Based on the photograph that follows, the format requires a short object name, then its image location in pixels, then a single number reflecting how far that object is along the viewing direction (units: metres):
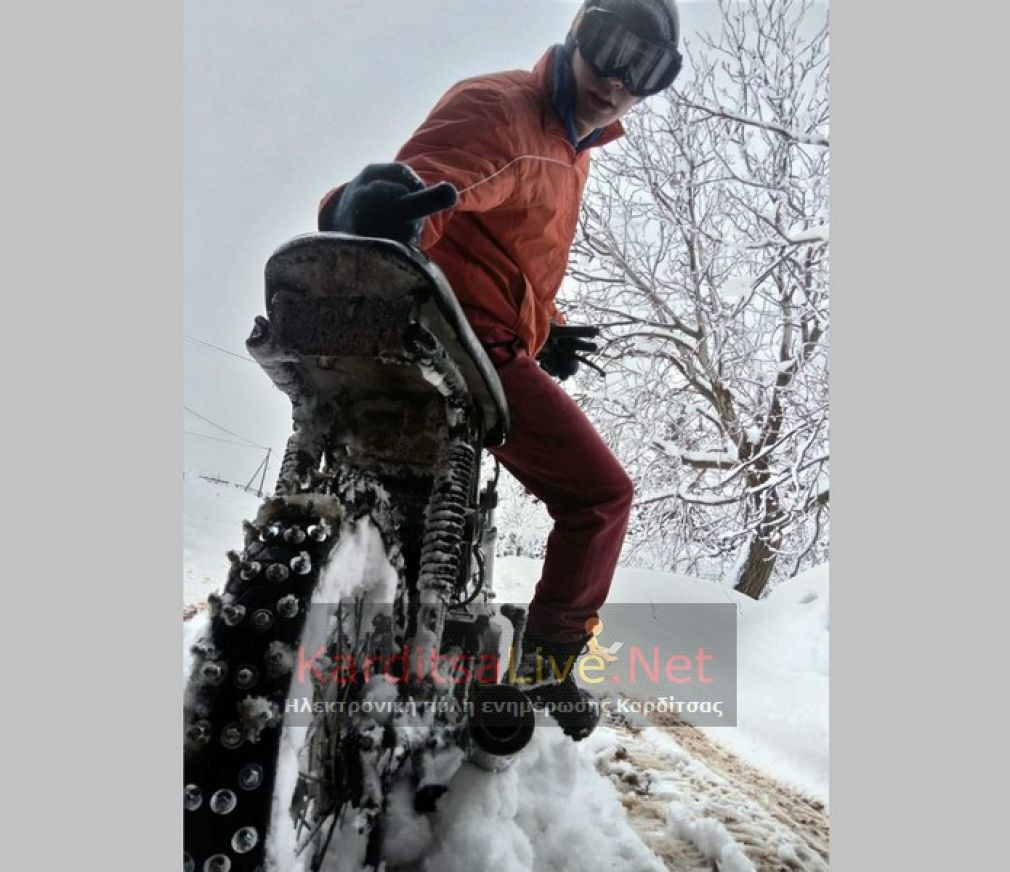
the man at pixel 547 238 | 1.05
